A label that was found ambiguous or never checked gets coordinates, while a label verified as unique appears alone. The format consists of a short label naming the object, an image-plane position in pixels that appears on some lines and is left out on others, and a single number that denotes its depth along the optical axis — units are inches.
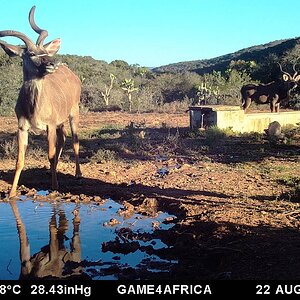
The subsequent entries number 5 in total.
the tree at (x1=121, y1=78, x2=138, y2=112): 1529.5
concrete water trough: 676.7
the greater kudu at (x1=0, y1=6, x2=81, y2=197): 296.7
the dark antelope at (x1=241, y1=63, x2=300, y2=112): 882.8
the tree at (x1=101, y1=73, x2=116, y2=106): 1499.0
